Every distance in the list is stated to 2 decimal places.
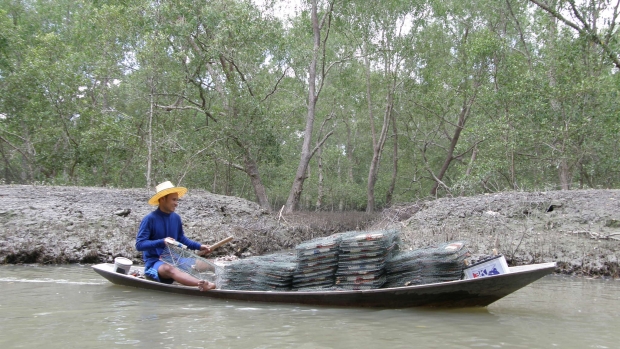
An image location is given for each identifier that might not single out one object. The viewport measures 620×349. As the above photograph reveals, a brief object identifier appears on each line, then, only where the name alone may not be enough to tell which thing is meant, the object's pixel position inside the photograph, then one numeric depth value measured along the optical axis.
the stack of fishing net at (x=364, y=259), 5.21
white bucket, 6.95
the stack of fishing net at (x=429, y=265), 5.13
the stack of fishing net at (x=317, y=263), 5.41
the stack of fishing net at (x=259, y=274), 5.70
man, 6.09
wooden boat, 4.65
